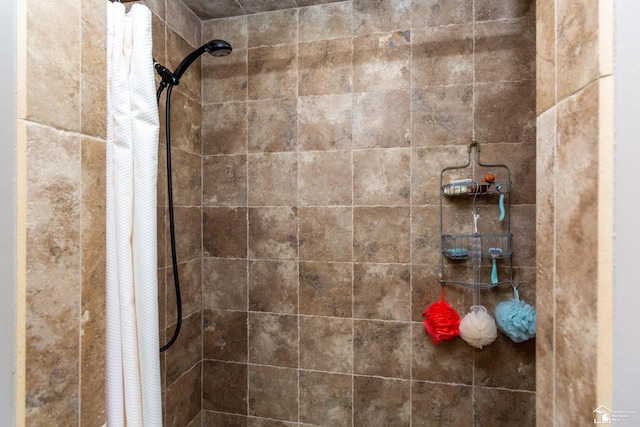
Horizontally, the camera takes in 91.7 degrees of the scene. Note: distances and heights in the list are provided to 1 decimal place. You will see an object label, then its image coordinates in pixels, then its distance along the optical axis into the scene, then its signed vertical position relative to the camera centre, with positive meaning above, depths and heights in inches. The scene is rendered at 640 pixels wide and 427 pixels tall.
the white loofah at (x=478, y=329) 54.8 -22.3
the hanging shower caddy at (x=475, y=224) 56.7 -3.8
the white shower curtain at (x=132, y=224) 28.8 -1.4
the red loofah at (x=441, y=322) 57.0 -21.7
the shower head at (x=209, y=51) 51.8 +26.7
